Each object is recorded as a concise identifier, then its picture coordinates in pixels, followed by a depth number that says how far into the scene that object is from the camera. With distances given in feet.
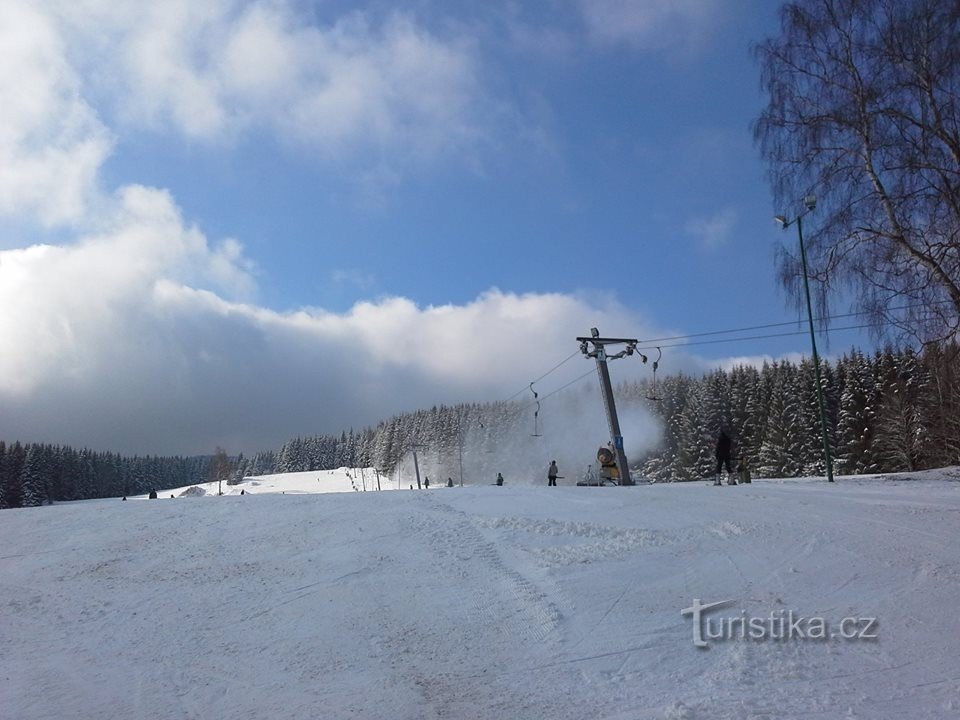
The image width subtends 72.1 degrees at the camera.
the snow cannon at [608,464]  88.79
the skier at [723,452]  72.72
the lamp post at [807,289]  57.68
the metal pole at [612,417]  86.79
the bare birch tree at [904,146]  50.52
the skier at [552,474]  94.59
